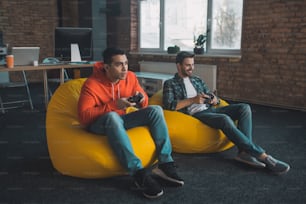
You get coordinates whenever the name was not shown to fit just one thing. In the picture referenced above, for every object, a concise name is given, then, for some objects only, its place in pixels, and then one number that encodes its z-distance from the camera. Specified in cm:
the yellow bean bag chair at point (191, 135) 272
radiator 548
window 550
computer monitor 436
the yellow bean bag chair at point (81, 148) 227
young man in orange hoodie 219
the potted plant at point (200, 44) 569
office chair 451
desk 406
